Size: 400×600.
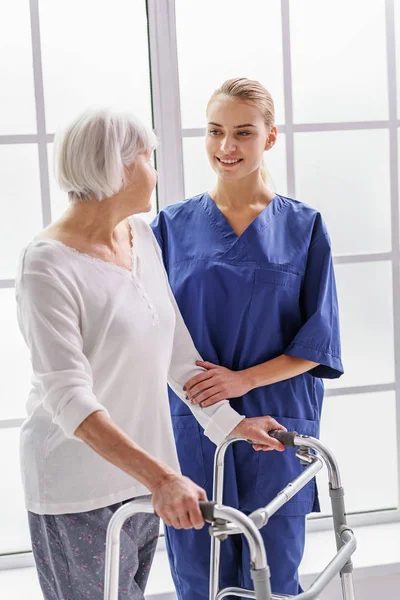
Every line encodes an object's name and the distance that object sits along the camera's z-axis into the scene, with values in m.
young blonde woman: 3.42
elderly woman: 2.89
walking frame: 2.74
